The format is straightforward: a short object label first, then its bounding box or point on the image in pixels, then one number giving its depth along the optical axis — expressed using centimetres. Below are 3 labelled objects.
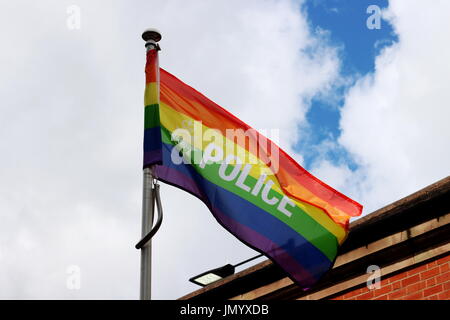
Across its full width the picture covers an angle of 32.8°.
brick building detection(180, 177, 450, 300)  859
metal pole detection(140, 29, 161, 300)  646
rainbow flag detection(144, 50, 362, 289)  769
